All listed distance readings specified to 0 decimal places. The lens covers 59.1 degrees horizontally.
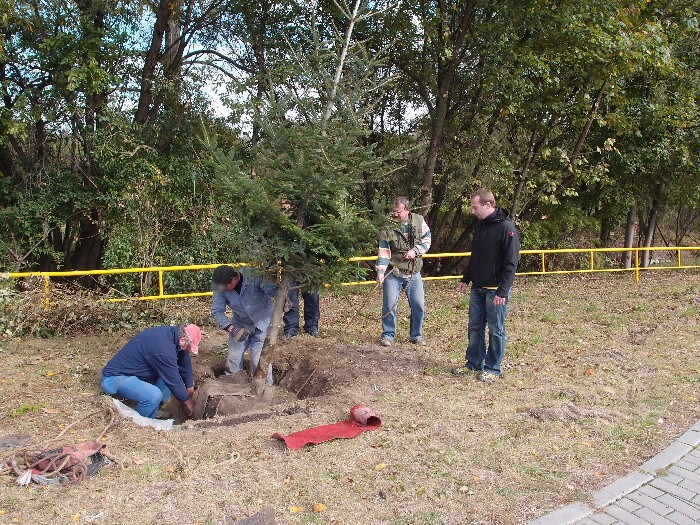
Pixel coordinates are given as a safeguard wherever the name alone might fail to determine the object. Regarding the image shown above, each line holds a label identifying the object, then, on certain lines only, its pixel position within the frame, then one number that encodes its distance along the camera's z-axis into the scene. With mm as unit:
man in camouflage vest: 7336
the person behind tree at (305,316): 8062
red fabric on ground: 4527
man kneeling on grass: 5676
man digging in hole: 6426
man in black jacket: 5898
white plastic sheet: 5309
